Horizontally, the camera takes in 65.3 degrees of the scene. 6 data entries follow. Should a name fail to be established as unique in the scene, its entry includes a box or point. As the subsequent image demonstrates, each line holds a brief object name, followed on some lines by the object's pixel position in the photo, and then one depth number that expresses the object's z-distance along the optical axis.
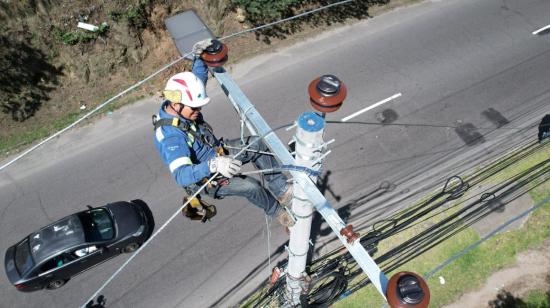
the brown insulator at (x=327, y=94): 4.02
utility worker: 5.66
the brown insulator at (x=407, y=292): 3.44
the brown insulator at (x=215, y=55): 5.73
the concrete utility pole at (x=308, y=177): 3.53
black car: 9.94
